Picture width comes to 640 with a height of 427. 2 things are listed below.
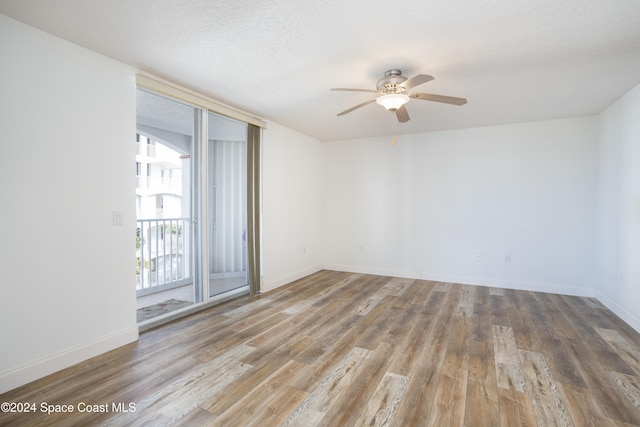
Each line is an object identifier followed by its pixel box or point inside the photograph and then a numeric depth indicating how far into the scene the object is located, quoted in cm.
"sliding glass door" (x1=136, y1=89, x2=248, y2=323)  357
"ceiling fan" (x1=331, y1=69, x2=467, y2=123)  266
